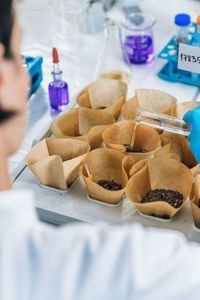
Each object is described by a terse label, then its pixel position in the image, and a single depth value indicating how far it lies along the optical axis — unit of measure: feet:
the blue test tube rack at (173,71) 3.78
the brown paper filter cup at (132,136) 3.17
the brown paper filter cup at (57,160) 2.96
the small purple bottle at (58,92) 3.68
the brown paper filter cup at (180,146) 3.13
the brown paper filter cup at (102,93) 3.46
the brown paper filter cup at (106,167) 2.97
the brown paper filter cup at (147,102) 3.34
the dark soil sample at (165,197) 2.90
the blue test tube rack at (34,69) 3.81
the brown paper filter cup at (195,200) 2.81
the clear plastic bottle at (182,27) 3.79
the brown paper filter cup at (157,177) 2.93
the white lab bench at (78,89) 2.91
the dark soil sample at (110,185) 3.01
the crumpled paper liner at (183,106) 3.28
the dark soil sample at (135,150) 3.19
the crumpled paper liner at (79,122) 3.25
